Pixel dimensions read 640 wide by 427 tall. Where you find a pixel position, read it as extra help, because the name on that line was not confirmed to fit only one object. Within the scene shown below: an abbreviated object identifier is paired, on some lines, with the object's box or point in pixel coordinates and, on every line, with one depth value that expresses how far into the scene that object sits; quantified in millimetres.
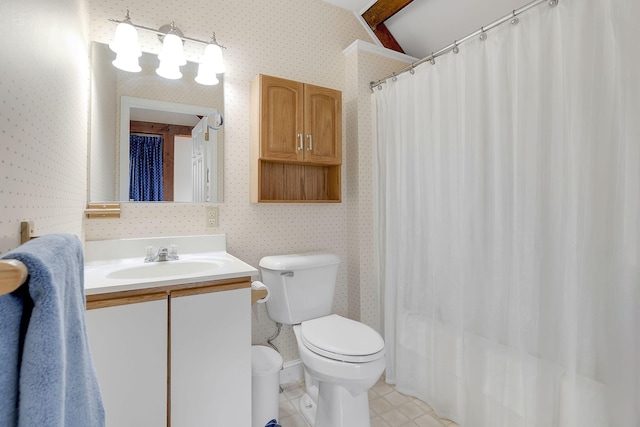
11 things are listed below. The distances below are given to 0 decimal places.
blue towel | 370
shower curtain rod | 1284
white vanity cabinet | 1132
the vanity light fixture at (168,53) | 1582
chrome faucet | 1606
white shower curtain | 1097
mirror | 1618
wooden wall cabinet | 1863
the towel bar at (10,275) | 334
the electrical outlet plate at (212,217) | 1858
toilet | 1426
